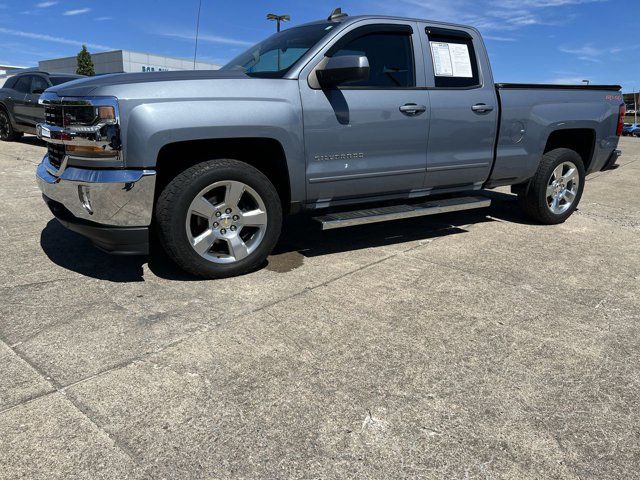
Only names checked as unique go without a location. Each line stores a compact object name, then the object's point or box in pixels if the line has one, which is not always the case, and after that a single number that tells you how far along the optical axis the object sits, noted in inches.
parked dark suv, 433.7
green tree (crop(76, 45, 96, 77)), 2058.3
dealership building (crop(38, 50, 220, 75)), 1838.1
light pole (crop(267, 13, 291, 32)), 816.6
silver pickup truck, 132.2
